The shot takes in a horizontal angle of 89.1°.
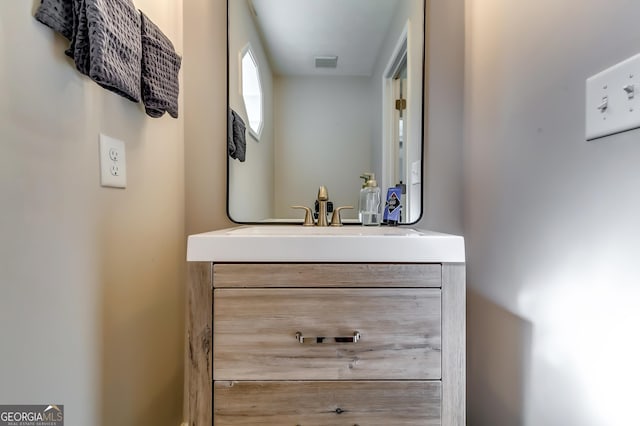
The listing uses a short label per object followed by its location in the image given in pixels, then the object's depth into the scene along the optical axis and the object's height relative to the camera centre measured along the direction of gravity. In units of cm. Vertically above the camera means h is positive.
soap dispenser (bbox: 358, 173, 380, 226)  123 +2
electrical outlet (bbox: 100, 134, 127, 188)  78 +10
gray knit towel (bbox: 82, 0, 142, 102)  63 +34
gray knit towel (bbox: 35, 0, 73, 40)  59 +36
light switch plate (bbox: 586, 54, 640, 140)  54 +19
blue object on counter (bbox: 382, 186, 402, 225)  121 -1
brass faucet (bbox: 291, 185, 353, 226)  122 -3
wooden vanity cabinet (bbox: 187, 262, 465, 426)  70 -30
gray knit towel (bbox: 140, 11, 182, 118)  86 +38
